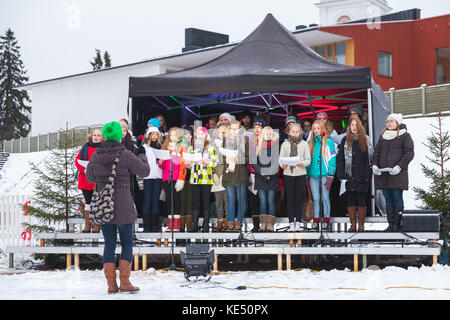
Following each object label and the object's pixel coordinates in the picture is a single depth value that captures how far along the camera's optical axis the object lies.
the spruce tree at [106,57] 72.88
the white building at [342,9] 54.16
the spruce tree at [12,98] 63.88
